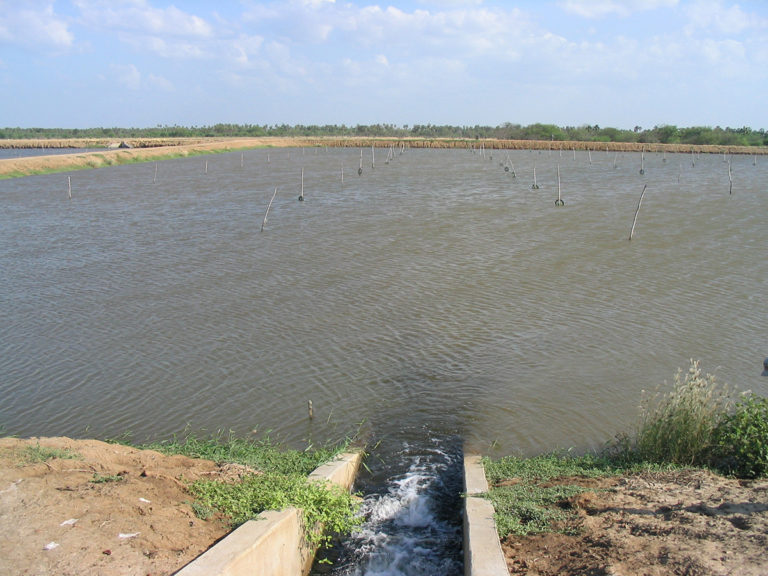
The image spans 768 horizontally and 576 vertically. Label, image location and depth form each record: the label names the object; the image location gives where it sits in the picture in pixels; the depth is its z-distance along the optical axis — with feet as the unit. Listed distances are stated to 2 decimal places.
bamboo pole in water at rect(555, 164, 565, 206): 75.44
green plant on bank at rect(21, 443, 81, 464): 15.49
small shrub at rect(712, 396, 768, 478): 15.20
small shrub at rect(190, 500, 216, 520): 13.93
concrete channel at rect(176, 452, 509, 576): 12.00
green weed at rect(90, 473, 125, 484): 14.85
